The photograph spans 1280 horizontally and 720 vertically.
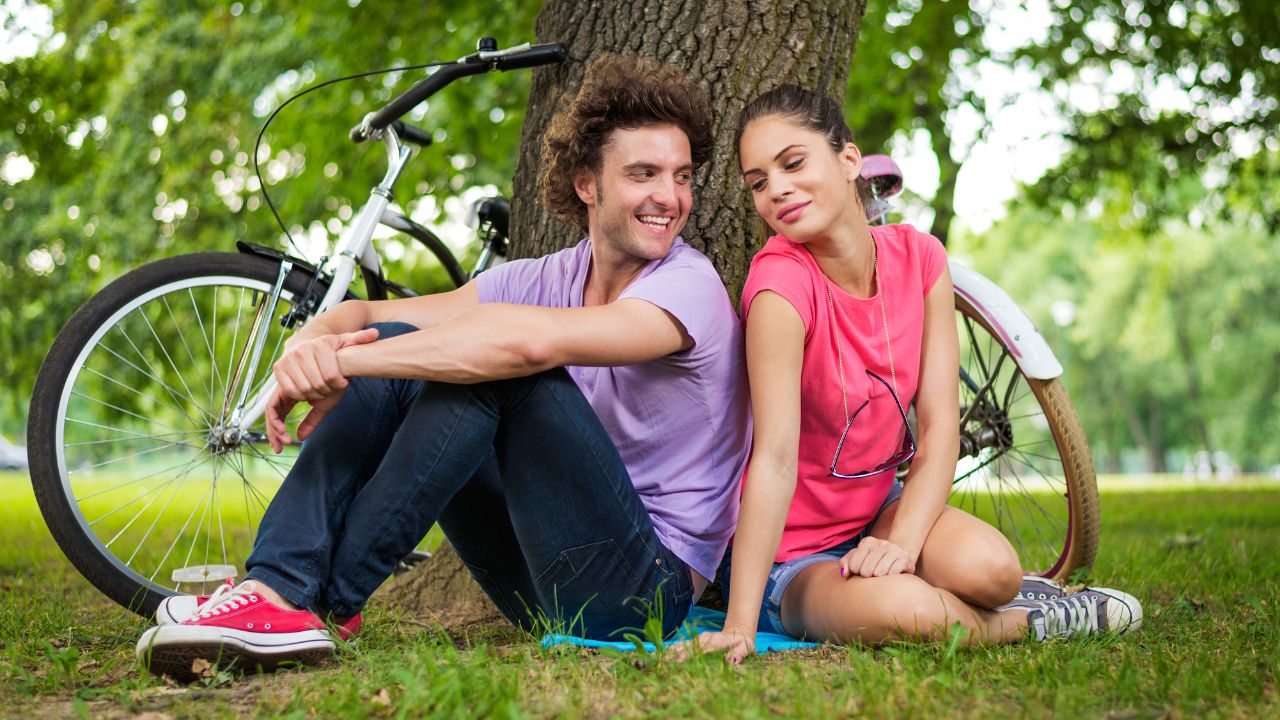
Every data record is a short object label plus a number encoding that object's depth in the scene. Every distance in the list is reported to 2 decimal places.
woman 2.35
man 2.18
